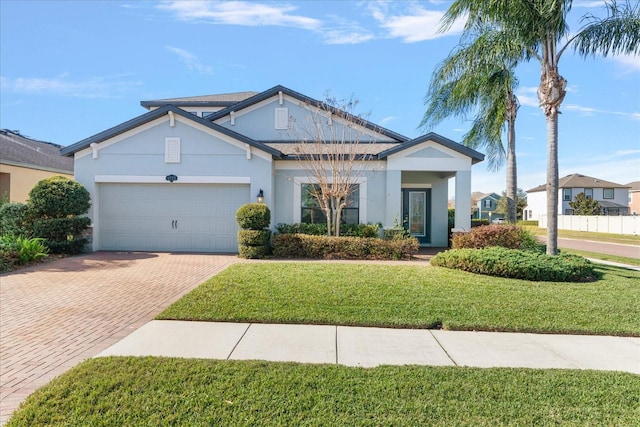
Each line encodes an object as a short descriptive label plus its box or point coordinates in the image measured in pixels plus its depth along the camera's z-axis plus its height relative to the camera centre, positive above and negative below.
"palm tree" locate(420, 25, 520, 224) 10.88 +4.97
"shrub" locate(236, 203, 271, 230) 11.66 -0.05
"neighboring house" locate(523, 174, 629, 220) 49.97 +3.90
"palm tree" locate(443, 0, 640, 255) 9.36 +5.29
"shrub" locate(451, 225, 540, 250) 11.62 -0.71
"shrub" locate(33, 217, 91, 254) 11.62 -0.63
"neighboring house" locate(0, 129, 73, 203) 17.83 +2.74
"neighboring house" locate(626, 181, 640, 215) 54.78 +3.36
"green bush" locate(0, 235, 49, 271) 9.61 -1.12
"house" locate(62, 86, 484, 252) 12.81 +1.40
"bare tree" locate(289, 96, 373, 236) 12.95 +2.17
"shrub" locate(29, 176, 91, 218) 11.55 +0.54
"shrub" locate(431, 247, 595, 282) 8.41 -1.21
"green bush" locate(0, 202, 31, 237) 11.73 -0.22
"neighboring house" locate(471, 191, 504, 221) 68.62 +2.98
